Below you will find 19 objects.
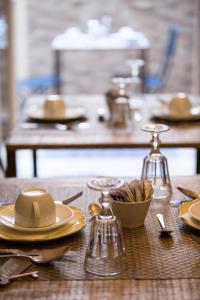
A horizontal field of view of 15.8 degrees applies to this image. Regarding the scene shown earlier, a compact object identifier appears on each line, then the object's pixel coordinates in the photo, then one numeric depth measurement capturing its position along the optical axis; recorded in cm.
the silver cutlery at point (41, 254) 136
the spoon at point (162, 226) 148
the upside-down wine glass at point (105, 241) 132
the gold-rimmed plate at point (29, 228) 145
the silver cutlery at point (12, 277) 127
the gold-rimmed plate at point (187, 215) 150
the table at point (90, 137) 233
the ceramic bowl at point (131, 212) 151
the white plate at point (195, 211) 151
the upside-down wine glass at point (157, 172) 173
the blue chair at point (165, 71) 568
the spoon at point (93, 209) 155
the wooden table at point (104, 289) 123
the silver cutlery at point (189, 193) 169
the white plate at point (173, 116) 263
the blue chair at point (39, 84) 562
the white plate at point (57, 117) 266
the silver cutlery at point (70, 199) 165
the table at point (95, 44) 561
